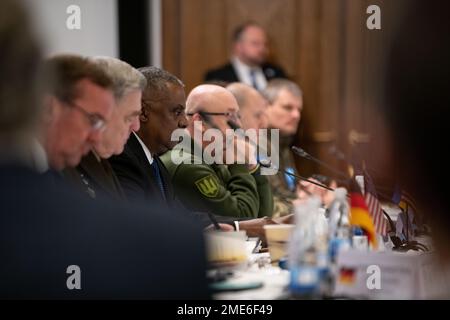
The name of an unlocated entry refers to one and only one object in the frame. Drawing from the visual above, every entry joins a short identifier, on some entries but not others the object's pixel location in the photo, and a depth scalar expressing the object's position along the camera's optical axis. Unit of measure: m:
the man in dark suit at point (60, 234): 3.56
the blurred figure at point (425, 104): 4.53
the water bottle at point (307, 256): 4.25
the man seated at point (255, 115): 5.32
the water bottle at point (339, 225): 4.32
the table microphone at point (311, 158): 4.92
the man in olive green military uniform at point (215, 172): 4.98
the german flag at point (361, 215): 4.60
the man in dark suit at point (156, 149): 4.70
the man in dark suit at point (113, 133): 4.41
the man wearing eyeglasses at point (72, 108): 4.18
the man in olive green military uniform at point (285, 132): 5.09
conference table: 4.35
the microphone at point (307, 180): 4.90
